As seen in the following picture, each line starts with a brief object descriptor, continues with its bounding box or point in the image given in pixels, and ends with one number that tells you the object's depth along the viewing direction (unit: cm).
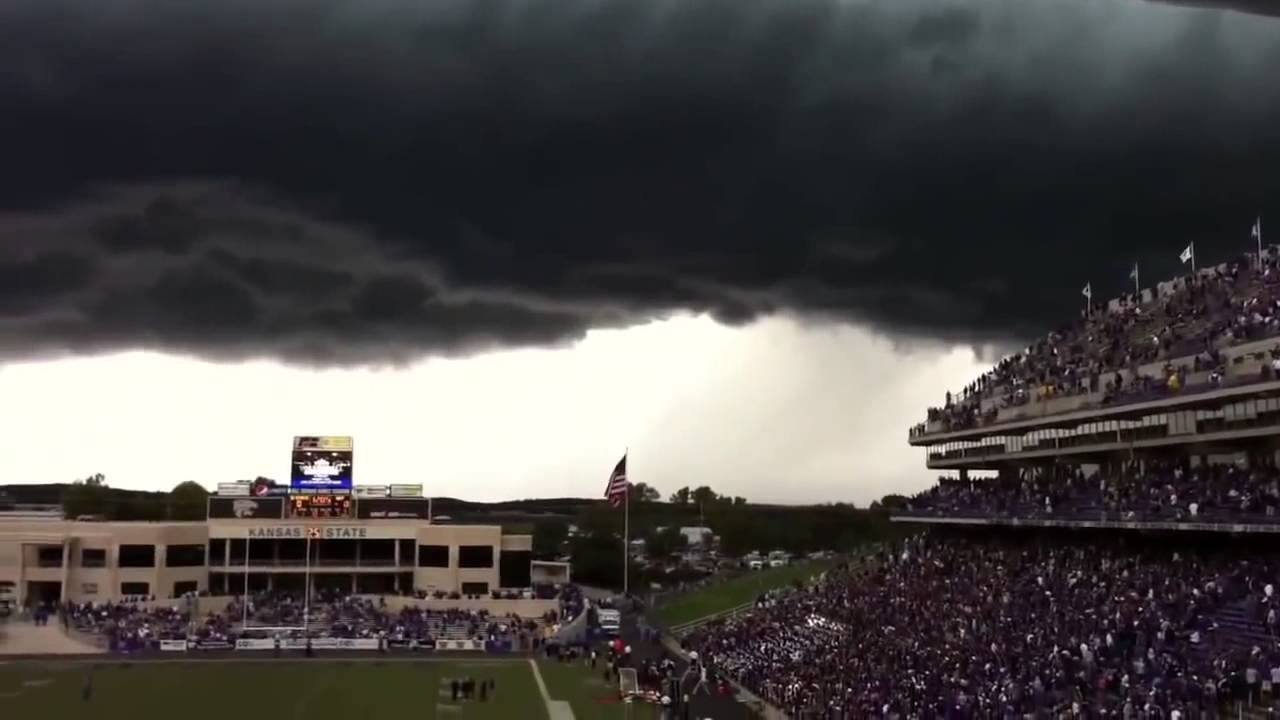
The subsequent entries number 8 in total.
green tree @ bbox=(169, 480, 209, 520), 13550
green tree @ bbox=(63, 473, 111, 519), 13959
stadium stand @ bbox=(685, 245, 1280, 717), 3039
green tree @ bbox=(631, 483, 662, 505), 18791
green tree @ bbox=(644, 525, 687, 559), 13988
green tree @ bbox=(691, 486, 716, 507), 19190
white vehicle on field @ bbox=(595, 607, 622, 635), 7012
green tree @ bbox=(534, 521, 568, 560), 13200
